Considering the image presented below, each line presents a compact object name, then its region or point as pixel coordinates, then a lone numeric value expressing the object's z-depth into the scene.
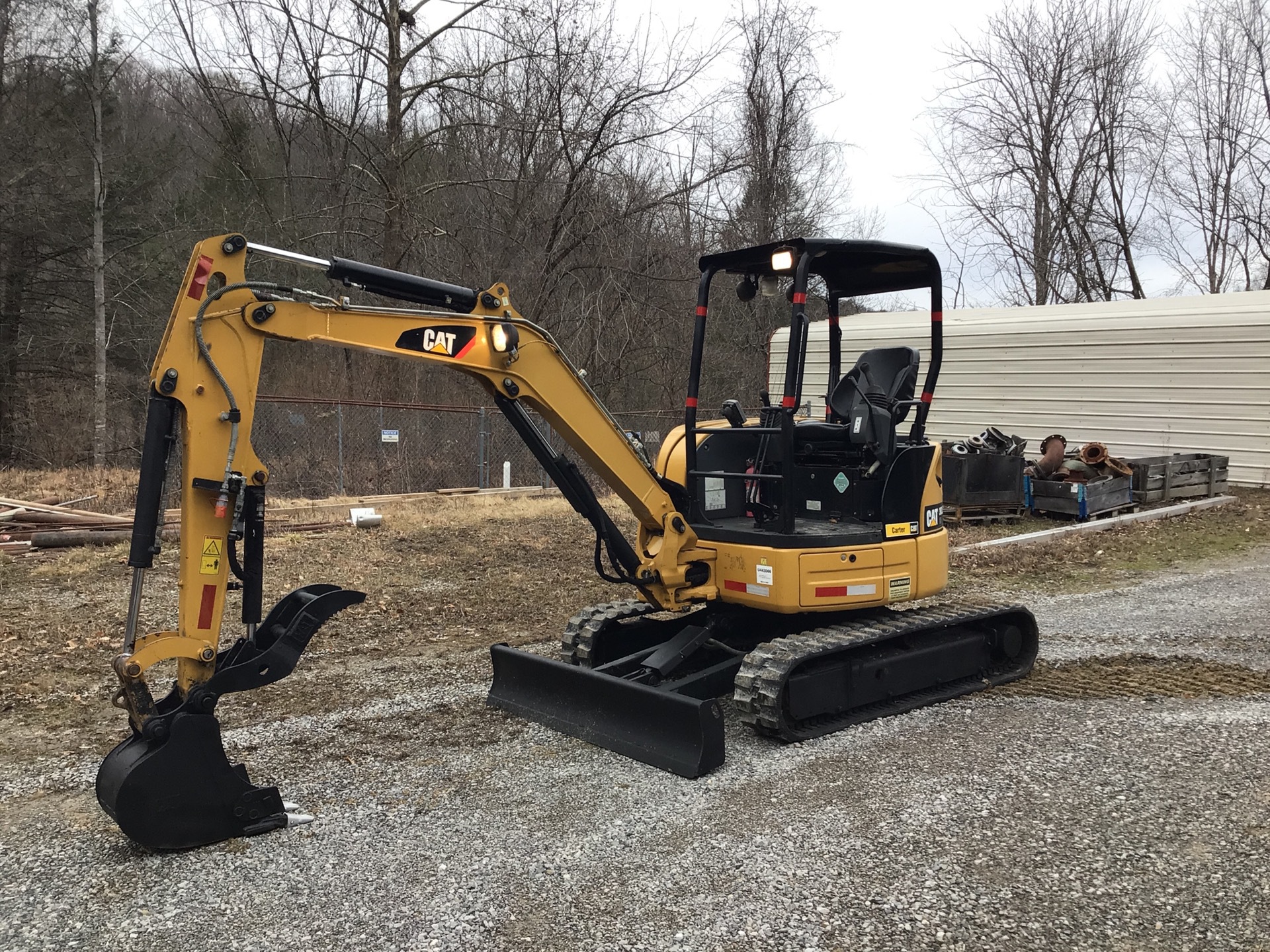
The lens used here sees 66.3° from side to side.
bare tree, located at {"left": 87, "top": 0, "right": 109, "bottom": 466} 19.23
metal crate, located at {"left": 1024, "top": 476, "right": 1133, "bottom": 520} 13.87
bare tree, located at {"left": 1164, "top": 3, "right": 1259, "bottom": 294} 27.91
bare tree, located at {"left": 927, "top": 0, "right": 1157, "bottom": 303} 28.02
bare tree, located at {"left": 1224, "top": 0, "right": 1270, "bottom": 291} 27.22
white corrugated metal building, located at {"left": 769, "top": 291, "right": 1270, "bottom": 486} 16.52
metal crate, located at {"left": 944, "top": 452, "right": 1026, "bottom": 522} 13.88
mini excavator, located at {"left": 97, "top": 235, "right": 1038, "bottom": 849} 4.11
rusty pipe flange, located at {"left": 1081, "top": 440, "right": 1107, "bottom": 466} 14.61
